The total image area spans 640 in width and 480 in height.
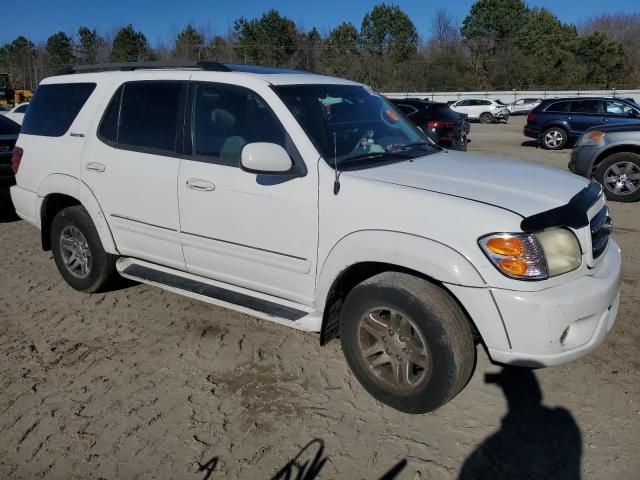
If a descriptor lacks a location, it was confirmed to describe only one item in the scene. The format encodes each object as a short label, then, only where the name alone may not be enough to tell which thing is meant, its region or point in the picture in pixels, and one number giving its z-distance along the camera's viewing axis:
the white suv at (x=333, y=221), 2.86
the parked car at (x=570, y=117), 17.69
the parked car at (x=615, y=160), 8.89
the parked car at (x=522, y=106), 44.25
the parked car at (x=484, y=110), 36.00
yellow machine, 33.12
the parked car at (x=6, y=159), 8.22
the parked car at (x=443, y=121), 13.31
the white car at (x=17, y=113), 17.37
